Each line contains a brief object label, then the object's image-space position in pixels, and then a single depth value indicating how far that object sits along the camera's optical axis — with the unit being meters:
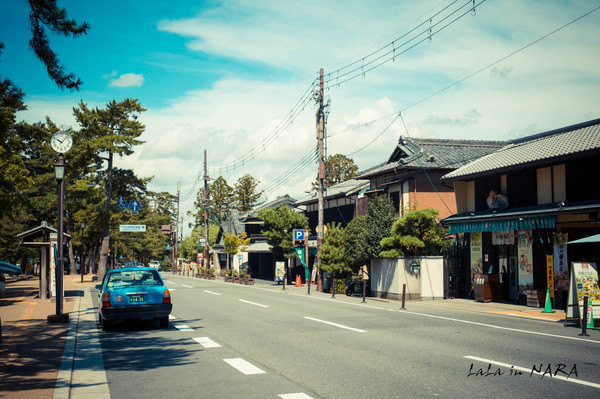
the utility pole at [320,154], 32.16
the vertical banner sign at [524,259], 21.89
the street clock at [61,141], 16.56
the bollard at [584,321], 12.95
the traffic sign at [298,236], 36.65
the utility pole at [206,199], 62.69
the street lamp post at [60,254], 15.92
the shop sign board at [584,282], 14.25
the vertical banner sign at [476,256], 25.30
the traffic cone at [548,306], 18.81
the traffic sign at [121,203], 49.37
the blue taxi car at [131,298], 13.58
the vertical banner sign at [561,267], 19.20
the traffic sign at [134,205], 46.50
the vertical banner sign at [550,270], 20.22
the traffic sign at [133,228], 49.16
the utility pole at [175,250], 103.19
